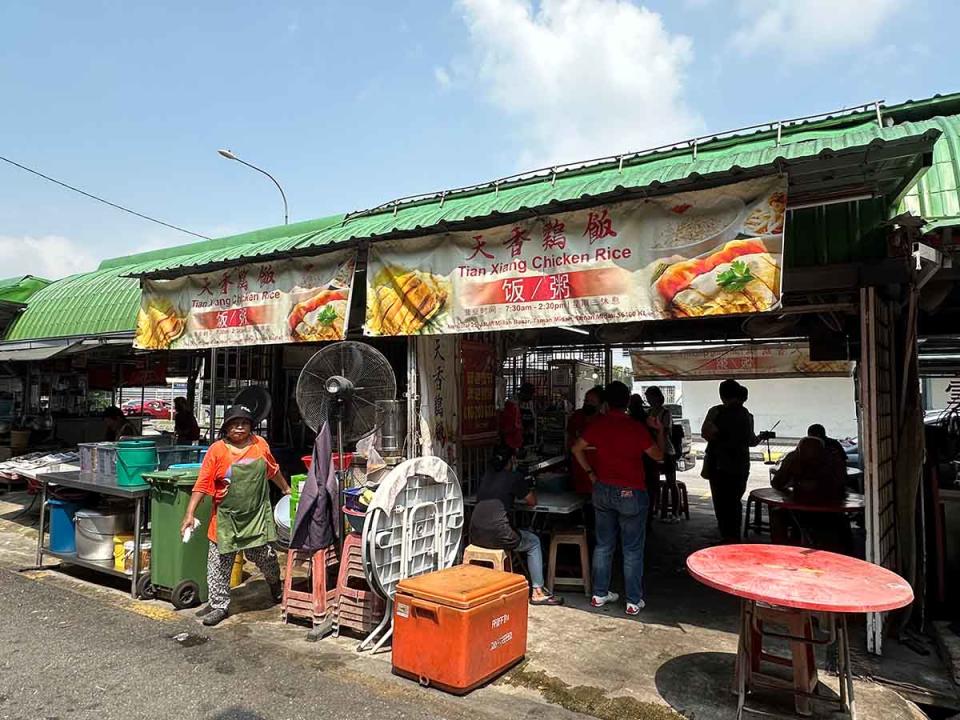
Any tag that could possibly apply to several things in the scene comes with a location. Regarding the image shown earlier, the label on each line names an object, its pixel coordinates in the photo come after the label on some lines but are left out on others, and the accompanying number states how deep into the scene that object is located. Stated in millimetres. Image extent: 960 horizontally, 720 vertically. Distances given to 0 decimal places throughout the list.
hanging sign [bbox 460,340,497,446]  6730
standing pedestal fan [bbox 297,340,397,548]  5582
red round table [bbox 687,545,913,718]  3322
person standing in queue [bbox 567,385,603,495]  8352
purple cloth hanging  5230
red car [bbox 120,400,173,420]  30469
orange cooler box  3982
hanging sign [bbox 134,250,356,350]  6422
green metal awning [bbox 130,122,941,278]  3965
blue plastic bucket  6883
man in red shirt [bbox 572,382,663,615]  5523
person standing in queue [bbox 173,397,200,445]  10805
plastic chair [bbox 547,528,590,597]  6148
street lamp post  16656
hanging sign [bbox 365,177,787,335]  4297
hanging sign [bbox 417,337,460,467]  6066
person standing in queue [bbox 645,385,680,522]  9359
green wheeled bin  5684
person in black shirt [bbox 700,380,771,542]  7297
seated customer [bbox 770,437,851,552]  6305
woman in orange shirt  5305
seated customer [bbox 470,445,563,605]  5523
